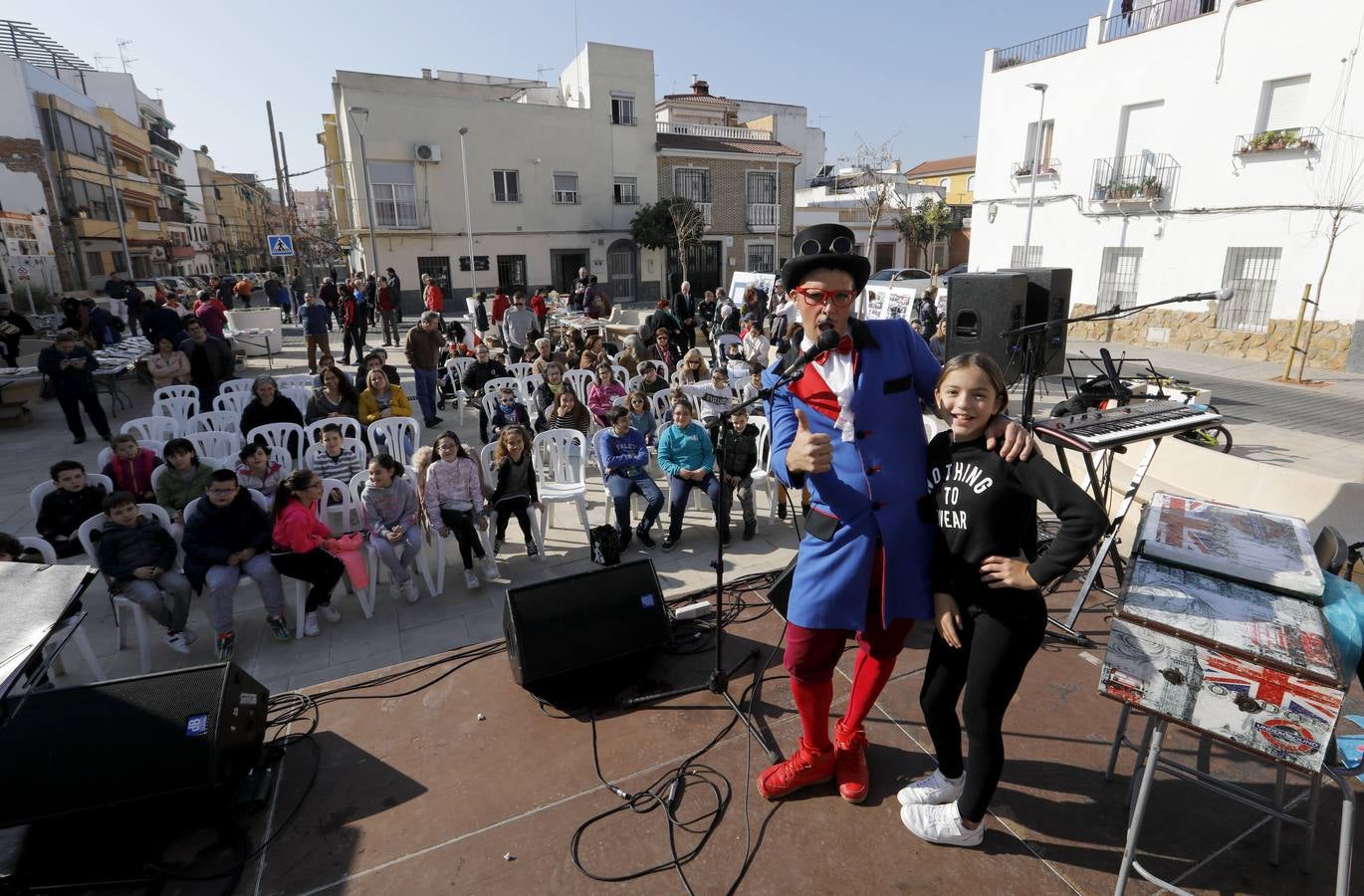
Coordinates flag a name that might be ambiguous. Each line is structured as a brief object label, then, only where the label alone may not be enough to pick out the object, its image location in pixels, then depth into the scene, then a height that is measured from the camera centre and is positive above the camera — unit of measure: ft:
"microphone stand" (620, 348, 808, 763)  8.01 -5.98
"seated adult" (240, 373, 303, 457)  19.25 -3.81
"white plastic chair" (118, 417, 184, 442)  20.01 -4.45
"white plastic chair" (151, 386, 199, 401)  24.12 -4.23
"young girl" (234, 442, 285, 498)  14.88 -4.26
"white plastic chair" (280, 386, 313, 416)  24.58 -4.36
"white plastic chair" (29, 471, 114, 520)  13.96 -4.36
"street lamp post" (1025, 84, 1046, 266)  51.06 +5.68
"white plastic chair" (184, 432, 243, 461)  17.89 -4.45
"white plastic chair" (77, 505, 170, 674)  11.99 -5.73
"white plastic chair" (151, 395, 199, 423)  23.03 -4.46
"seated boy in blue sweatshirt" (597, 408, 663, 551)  16.89 -4.64
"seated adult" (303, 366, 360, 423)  20.93 -3.81
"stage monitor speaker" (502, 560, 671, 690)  9.92 -5.12
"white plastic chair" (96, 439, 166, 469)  17.02 -4.23
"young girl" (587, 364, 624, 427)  21.90 -3.95
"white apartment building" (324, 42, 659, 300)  69.77 +9.89
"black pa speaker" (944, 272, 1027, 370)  18.03 -1.22
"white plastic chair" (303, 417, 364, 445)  18.94 -4.39
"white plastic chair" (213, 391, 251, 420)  24.18 -4.49
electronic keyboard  8.32 -2.06
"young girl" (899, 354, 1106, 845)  5.96 -2.55
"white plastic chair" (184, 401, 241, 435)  20.34 -4.34
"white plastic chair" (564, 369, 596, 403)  25.16 -4.04
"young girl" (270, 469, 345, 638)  12.89 -5.00
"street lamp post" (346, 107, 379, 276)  67.21 +13.63
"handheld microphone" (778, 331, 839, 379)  6.19 -0.73
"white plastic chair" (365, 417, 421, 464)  19.54 -4.64
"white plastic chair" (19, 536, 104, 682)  11.44 -5.98
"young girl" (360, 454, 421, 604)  13.94 -5.04
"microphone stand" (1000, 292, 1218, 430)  12.93 -2.23
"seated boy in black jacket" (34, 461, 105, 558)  13.87 -4.66
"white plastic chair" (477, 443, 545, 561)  15.63 -5.09
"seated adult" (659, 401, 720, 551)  16.83 -4.58
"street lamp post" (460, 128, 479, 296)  71.02 +4.61
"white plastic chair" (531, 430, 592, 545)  16.87 -5.09
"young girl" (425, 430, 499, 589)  14.64 -4.72
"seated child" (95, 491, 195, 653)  12.18 -5.07
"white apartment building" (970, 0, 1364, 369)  37.04 +5.97
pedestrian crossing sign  48.15 +1.67
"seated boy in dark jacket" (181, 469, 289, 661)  12.54 -5.02
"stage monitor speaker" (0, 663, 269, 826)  7.32 -5.04
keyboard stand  10.00 -4.08
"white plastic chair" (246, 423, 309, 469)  18.86 -4.42
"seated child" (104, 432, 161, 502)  15.31 -4.28
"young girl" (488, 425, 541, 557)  15.57 -4.64
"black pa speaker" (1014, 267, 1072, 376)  18.98 -0.92
